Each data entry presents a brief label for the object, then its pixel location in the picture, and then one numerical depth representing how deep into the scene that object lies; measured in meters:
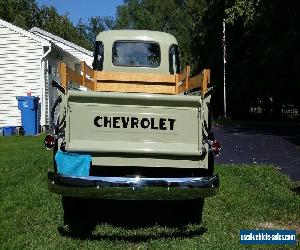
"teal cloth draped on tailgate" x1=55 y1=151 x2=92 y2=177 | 2.95
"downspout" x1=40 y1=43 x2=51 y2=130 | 11.86
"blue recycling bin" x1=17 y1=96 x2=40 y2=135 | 11.05
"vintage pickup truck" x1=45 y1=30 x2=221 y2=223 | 2.91
